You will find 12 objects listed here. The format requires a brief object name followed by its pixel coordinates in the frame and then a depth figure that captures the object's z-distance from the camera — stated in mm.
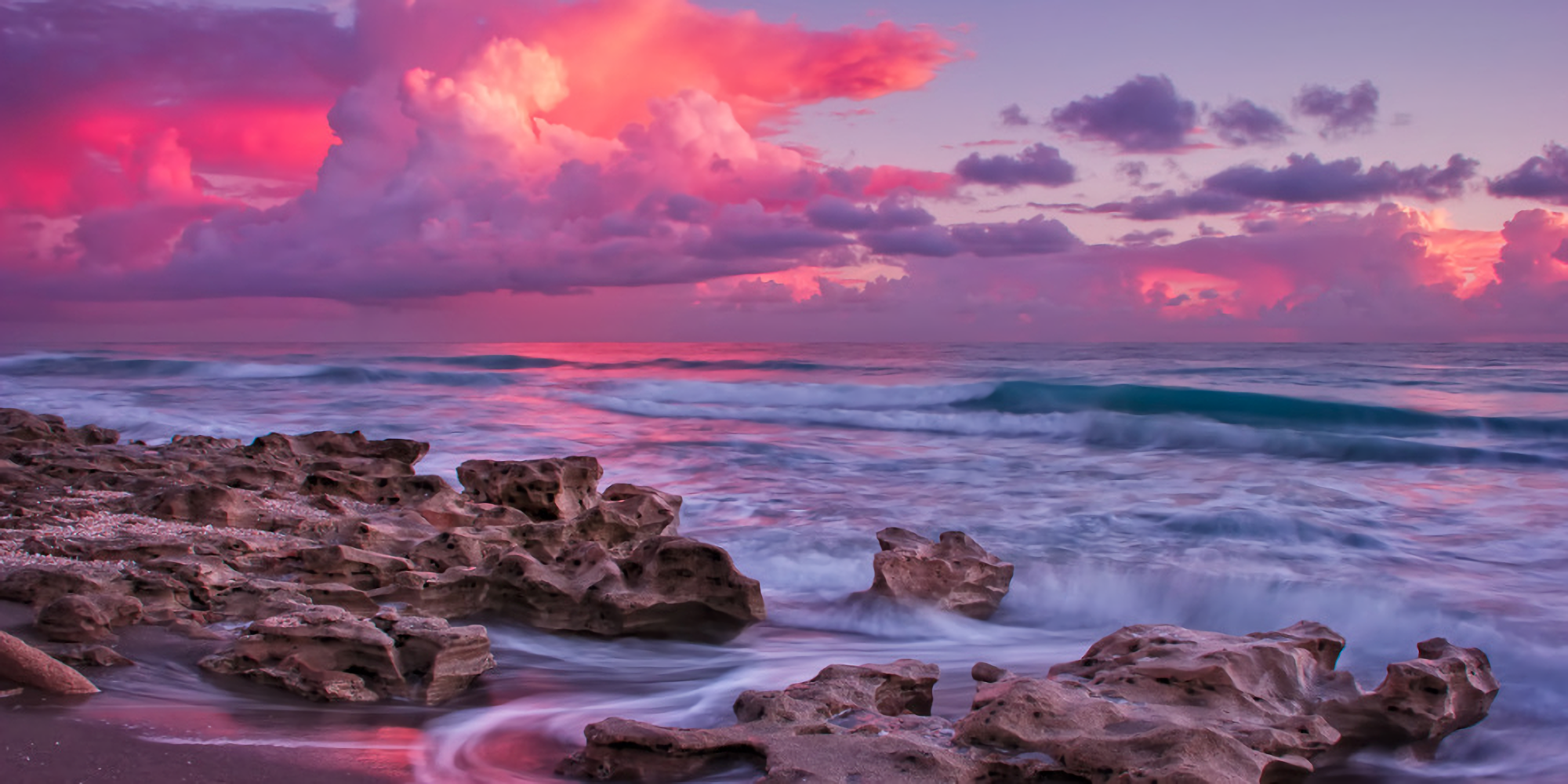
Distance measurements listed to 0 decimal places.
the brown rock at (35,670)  3287
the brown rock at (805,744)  2988
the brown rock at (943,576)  5906
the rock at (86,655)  3758
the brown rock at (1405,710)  3773
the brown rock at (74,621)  3906
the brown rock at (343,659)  3773
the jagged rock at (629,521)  6371
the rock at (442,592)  4973
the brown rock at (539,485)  7109
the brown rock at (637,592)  5129
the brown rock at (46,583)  4277
